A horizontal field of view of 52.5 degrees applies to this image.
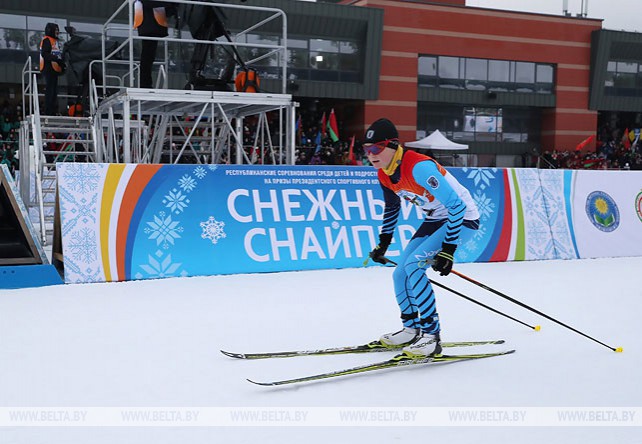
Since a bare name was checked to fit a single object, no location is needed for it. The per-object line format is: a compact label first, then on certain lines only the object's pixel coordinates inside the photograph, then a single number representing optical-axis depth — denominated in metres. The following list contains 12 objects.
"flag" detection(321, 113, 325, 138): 33.62
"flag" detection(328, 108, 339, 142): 33.25
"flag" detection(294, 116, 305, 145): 32.22
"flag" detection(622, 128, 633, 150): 41.41
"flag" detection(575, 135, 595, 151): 38.72
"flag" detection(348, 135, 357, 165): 30.55
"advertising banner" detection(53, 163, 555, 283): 8.30
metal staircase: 11.30
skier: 4.56
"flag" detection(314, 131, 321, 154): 31.36
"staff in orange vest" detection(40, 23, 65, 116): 12.82
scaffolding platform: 9.76
